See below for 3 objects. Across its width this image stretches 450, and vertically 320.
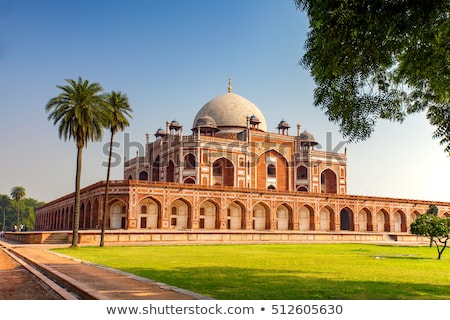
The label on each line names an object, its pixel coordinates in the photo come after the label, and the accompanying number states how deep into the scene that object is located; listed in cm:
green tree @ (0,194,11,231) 10338
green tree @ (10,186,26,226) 8381
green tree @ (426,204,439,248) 5866
